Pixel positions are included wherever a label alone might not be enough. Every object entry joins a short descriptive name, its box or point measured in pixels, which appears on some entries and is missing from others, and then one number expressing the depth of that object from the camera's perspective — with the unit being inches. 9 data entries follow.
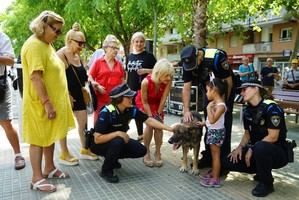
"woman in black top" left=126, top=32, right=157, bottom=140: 225.4
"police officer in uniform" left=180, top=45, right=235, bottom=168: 168.3
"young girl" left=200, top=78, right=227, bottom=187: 164.4
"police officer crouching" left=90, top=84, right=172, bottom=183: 167.5
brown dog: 173.5
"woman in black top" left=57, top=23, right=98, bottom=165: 186.1
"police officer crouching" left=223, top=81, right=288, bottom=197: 151.2
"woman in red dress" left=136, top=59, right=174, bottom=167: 184.4
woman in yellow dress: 145.3
